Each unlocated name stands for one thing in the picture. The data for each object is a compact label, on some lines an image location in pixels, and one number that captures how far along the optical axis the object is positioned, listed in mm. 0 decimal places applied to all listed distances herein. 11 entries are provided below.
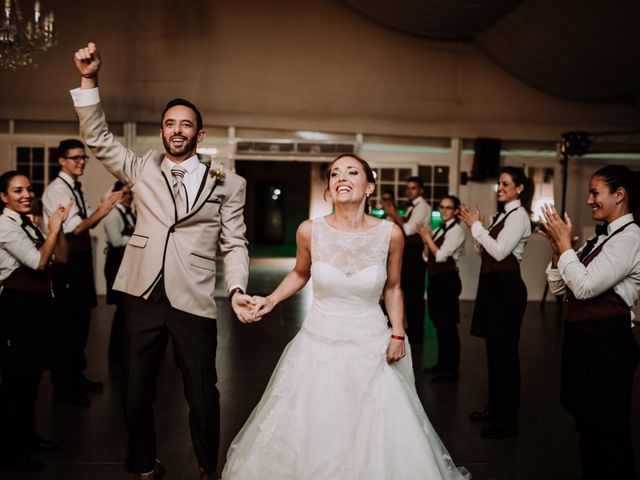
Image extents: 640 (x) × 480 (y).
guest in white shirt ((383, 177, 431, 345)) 6578
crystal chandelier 5406
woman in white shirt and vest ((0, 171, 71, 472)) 3273
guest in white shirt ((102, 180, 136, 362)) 5445
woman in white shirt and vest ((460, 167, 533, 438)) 3941
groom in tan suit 2684
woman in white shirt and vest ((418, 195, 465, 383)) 5211
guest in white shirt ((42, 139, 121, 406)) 4273
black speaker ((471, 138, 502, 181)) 9531
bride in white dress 2453
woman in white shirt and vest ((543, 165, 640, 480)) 2590
